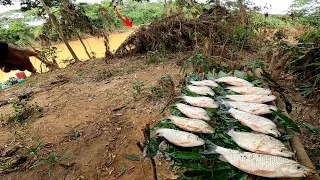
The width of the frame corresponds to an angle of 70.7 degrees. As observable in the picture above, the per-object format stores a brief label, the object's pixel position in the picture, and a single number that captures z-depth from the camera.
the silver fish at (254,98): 1.95
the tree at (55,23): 7.35
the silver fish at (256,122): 1.50
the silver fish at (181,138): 1.45
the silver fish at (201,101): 1.93
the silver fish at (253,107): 1.77
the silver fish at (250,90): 2.10
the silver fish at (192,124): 1.55
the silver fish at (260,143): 1.31
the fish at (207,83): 2.37
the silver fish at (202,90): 2.17
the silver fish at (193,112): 1.75
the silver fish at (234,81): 2.34
